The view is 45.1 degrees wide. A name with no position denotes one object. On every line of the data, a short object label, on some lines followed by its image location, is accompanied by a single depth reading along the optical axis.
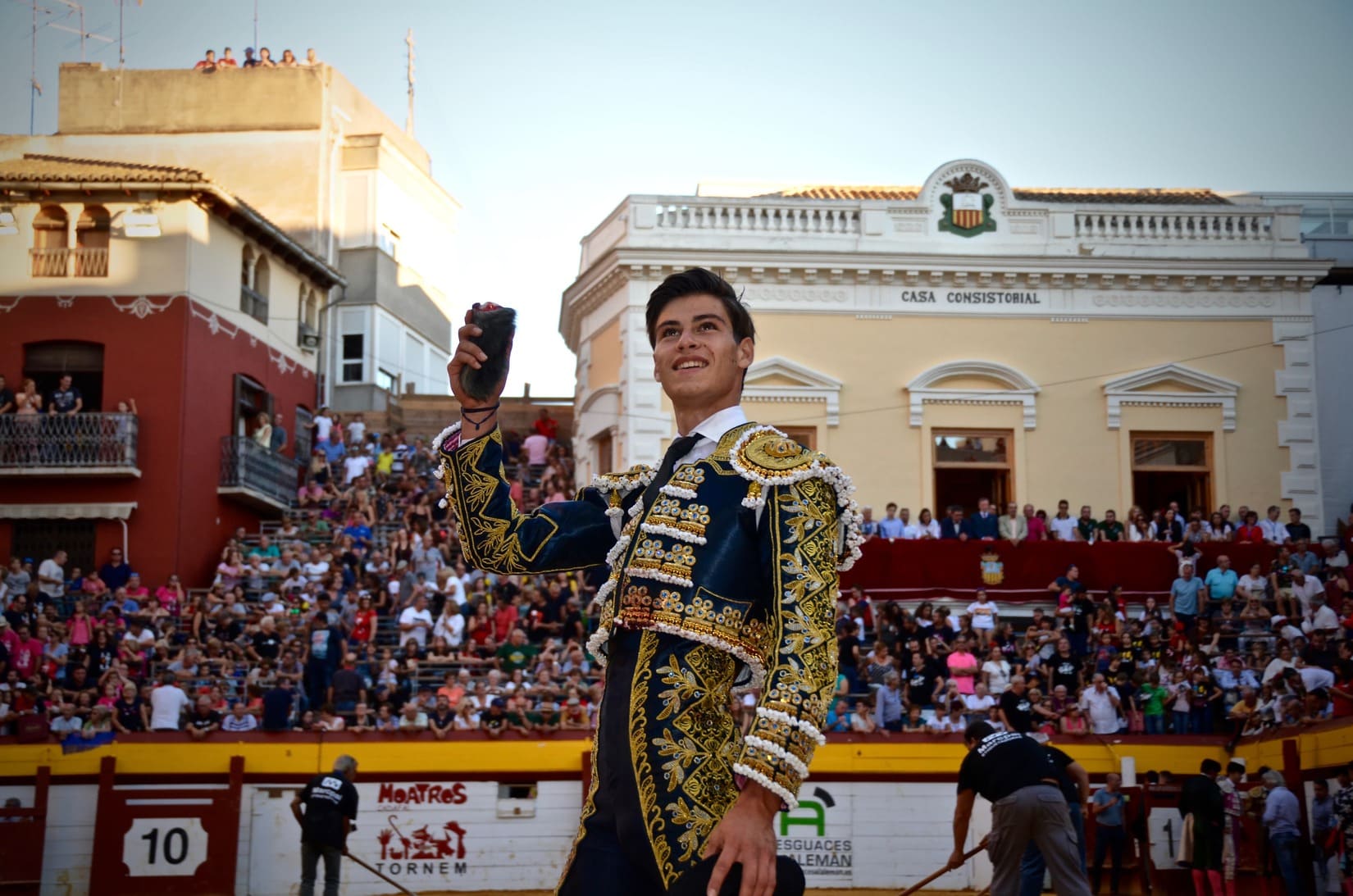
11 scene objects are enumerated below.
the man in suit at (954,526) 22.25
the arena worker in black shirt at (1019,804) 9.88
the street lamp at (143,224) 26.62
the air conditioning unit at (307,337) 31.21
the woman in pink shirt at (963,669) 17.92
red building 25.45
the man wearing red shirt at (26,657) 18.92
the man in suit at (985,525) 22.28
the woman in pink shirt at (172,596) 21.98
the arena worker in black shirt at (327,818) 13.93
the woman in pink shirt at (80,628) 19.66
